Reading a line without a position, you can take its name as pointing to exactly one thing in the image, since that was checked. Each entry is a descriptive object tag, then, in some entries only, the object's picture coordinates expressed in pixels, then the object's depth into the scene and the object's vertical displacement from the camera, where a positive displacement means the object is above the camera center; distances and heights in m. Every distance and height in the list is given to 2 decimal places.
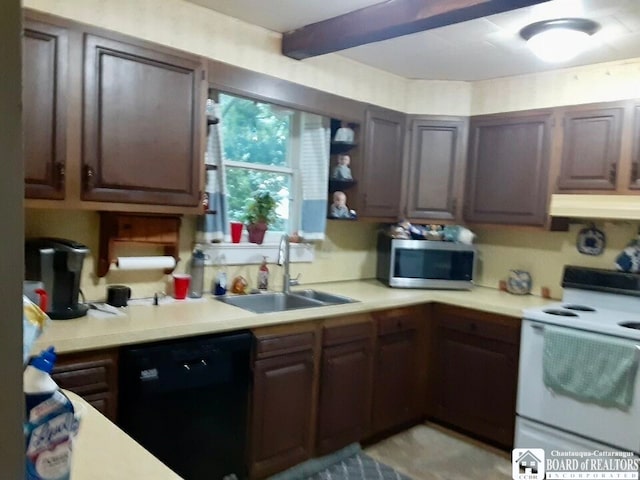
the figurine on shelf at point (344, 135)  3.37 +0.42
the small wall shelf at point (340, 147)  3.39 +0.35
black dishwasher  2.04 -0.86
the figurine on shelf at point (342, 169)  3.41 +0.20
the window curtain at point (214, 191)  2.75 +0.01
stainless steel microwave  3.57 -0.41
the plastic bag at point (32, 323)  0.71 -0.19
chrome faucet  3.13 -0.37
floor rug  2.70 -1.43
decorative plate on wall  3.32 -0.18
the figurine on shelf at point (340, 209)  3.41 -0.05
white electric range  2.62 -0.86
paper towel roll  2.47 -0.34
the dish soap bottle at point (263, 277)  3.14 -0.48
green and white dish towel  2.57 -0.78
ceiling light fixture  2.50 +0.85
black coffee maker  2.07 -0.33
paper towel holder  2.46 -0.20
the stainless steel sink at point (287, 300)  2.97 -0.60
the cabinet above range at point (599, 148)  2.97 +0.38
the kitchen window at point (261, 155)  3.06 +0.25
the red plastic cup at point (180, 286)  2.68 -0.47
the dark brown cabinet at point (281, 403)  2.49 -1.01
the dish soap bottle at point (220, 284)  2.89 -0.49
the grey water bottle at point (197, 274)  2.78 -0.43
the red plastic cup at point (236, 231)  3.00 -0.20
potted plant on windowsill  3.06 -0.11
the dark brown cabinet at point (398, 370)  3.11 -1.02
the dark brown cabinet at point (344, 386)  2.80 -1.02
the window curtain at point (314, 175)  3.31 +0.15
